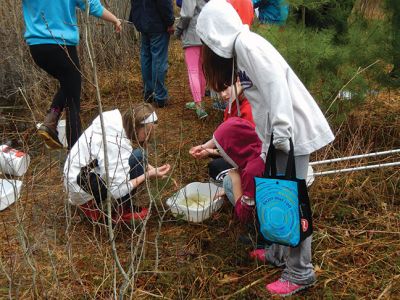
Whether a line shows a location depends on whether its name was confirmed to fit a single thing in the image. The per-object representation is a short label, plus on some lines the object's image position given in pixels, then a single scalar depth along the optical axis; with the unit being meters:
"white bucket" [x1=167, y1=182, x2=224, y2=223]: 2.77
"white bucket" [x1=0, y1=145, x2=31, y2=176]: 3.42
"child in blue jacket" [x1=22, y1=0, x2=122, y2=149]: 3.16
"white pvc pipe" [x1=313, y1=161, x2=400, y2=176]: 2.80
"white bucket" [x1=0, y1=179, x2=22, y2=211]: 3.08
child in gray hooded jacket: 1.90
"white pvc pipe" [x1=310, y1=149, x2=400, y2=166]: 2.78
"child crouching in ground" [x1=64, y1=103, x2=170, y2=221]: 2.60
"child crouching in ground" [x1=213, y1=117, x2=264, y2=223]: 2.52
